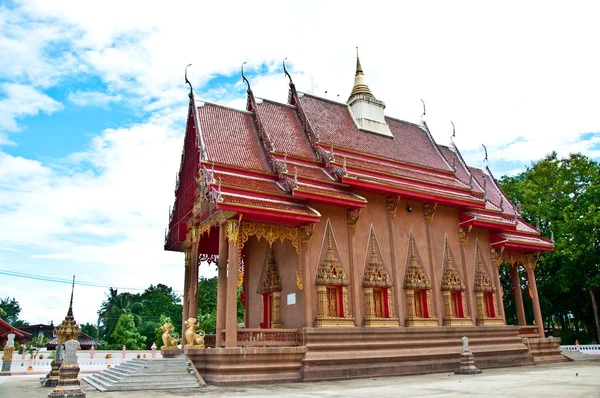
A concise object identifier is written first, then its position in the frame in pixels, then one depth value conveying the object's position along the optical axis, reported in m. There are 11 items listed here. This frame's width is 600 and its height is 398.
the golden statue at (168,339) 13.73
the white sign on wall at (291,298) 14.12
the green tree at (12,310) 77.00
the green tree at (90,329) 63.97
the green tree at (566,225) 22.06
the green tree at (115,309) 45.47
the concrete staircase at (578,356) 19.51
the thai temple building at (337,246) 12.75
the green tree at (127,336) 36.81
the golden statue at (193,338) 12.84
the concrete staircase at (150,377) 10.87
